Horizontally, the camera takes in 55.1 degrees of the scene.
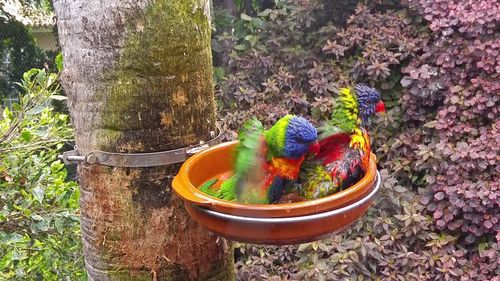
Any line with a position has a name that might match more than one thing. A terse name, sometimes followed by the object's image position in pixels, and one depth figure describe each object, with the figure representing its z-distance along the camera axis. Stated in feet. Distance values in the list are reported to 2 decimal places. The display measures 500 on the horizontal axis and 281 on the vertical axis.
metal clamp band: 3.45
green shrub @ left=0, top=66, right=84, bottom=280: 5.56
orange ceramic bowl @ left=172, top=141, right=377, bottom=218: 2.73
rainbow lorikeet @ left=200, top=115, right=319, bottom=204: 3.11
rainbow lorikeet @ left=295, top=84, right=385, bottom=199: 3.41
